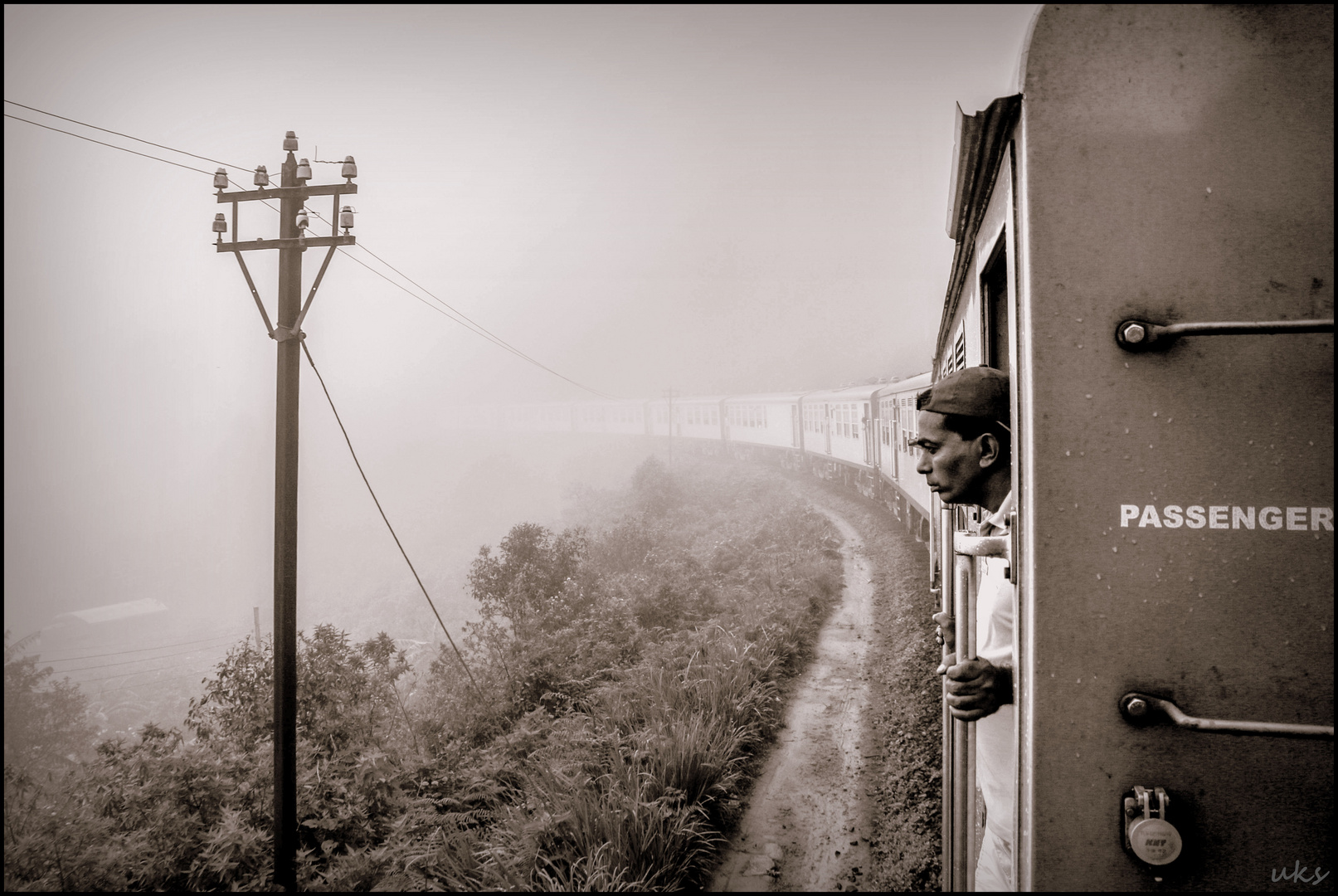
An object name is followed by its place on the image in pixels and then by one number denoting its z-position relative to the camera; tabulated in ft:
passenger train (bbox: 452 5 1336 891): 4.19
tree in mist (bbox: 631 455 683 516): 76.13
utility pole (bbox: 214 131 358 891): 19.16
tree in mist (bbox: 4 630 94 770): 47.75
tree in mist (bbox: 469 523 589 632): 44.68
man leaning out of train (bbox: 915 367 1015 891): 6.09
